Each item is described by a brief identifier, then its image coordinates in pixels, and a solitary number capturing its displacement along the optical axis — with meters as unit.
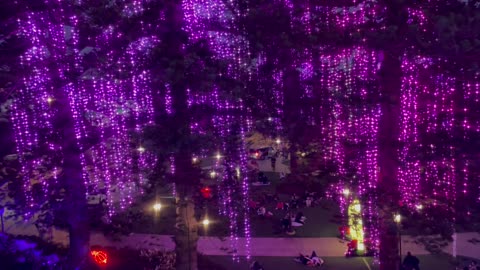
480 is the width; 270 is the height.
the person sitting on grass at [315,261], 12.39
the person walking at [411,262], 10.99
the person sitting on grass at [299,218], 16.30
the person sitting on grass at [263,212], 16.63
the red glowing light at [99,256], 11.12
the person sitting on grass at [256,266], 11.56
